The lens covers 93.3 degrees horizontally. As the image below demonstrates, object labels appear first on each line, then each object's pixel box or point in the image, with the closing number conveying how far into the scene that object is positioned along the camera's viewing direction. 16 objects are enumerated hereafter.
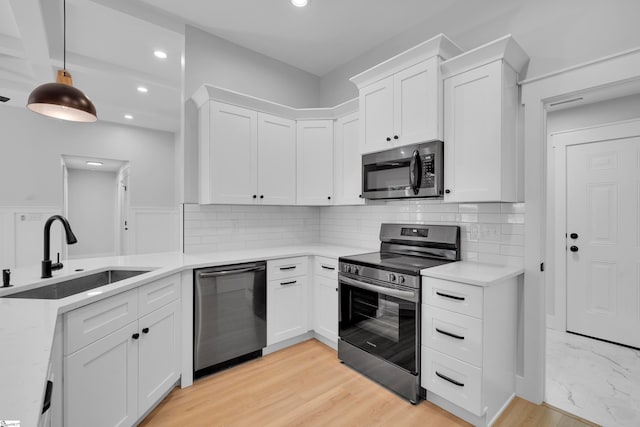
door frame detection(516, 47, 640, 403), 2.12
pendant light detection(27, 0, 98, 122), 1.75
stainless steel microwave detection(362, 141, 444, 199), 2.30
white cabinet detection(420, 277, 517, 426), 1.86
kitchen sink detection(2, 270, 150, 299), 1.72
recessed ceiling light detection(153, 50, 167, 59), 3.28
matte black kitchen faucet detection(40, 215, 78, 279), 1.82
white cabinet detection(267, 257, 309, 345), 2.83
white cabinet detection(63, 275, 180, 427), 1.45
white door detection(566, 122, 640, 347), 2.88
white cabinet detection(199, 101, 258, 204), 2.78
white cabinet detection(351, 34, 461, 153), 2.28
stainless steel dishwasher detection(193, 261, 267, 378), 2.40
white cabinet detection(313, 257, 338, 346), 2.86
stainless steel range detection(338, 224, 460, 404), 2.16
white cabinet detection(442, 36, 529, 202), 2.05
